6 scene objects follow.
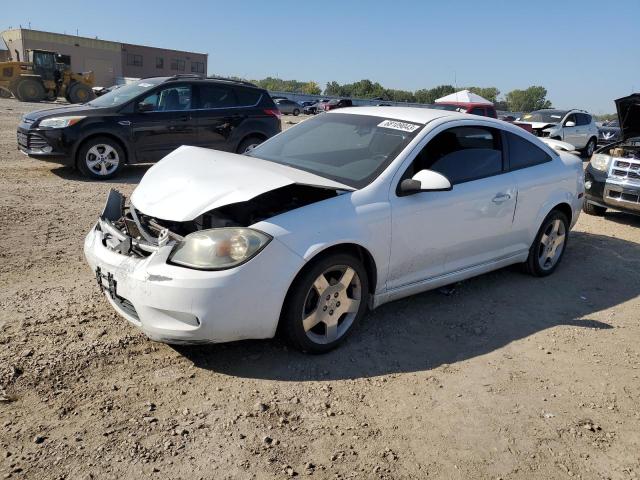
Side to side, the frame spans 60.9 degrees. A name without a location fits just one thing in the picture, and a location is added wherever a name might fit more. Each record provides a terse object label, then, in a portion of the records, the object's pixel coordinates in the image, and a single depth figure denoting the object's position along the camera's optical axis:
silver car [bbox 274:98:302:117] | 44.50
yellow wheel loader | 30.03
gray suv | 16.80
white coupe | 3.12
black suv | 8.57
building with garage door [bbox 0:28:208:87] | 61.98
